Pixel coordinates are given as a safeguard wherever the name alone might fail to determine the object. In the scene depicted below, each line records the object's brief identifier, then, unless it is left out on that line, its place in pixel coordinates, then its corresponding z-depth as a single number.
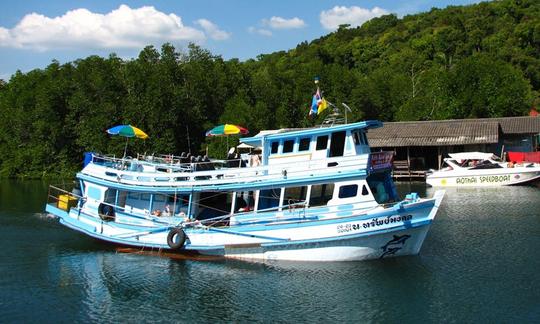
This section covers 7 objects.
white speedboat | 42.81
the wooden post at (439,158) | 49.08
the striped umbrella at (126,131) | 24.52
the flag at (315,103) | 23.20
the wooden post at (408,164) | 49.72
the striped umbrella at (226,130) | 23.92
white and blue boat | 19.38
